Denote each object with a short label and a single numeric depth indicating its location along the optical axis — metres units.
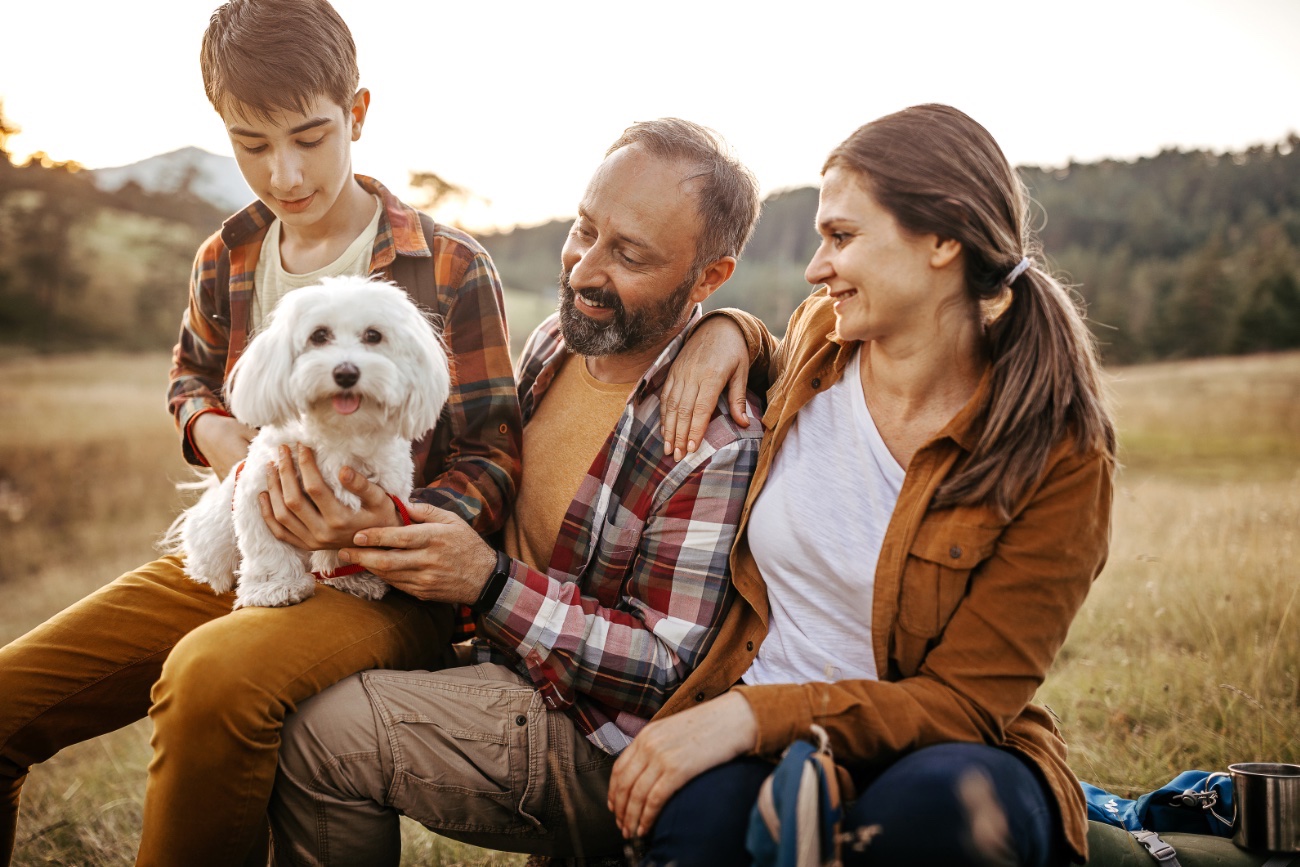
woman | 1.97
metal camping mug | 2.43
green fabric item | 2.47
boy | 2.11
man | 2.30
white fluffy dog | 2.28
